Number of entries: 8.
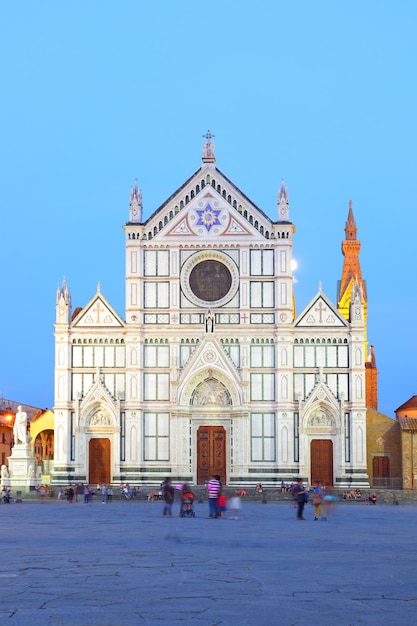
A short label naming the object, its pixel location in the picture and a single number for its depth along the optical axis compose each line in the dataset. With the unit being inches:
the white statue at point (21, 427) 2374.5
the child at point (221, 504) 1439.5
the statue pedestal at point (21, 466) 2368.4
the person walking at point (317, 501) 1435.3
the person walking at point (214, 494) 1401.8
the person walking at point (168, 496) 1429.6
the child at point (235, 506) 1411.2
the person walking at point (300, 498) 1393.5
